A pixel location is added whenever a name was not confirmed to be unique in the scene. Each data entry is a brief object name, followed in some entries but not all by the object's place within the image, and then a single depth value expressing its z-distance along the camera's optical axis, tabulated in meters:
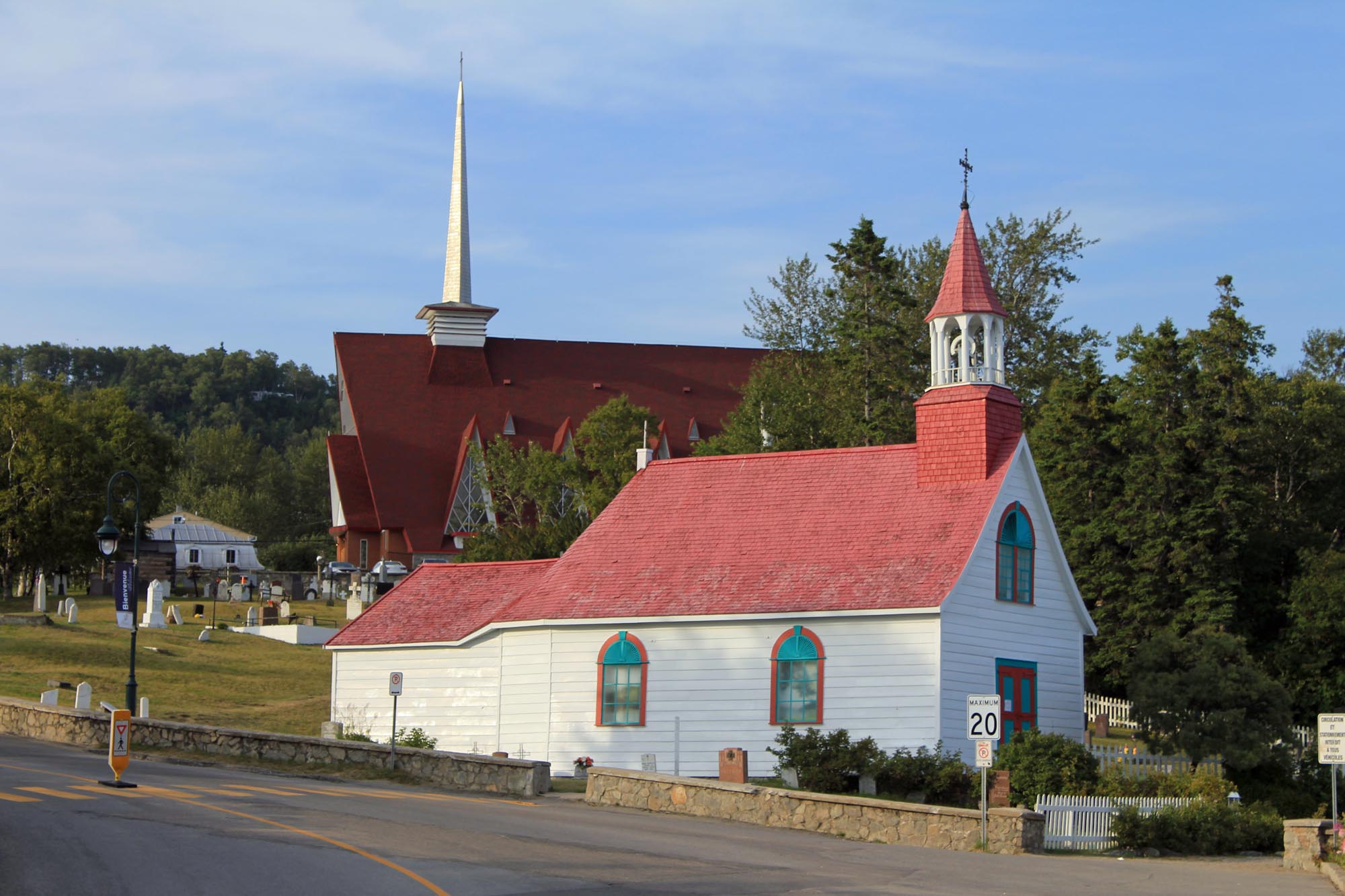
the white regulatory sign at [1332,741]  23.95
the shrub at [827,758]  29.73
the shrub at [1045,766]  29.09
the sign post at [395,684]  31.36
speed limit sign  24.03
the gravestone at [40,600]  58.62
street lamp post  33.88
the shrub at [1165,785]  29.52
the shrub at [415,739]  35.91
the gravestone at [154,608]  56.50
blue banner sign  39.62
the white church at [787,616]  32.44
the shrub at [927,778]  29.81
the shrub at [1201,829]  26.44
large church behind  73.75
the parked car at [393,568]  69.56
